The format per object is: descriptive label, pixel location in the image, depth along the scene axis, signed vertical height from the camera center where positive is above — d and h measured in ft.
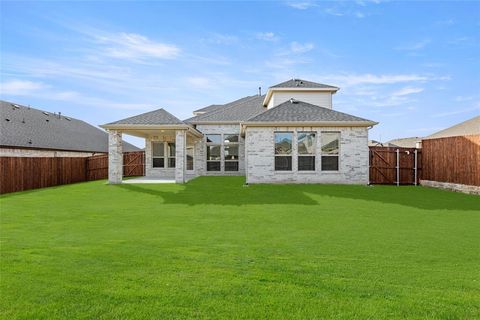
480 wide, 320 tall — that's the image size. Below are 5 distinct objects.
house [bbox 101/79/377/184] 56.24 +3.23
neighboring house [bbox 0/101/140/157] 69.10 +7.26
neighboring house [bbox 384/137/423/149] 122.58 +8.05
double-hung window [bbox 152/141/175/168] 76.33 +1.94
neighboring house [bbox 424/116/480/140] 92.30 +10.36
